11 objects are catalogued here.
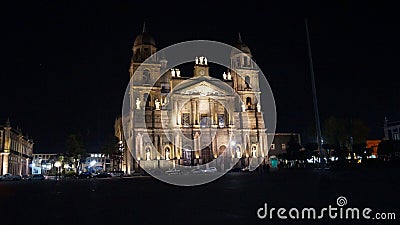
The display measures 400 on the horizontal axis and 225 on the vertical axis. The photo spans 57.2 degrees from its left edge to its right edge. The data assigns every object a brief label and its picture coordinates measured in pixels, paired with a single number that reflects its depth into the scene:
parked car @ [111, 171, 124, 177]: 57.01
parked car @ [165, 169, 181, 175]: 49.67
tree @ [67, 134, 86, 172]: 64.62
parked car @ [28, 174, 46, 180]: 53.45
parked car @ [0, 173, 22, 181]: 52.72
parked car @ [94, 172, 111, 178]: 53.05
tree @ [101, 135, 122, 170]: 70.31
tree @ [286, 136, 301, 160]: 56.03
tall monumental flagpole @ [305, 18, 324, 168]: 24.83
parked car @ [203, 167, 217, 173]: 55.63
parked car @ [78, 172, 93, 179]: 52.94
